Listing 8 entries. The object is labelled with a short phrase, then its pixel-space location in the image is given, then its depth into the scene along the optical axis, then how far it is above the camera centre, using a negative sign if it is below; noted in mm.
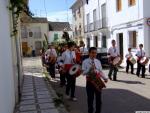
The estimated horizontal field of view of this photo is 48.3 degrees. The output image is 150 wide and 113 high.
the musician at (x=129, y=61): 9141 -792
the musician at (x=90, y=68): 3906 -499
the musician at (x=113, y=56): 7721 -397
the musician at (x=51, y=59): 8356 -516
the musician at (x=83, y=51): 11739 -218
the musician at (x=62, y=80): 7005 -1351
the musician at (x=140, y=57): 8280 -503
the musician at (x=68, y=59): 5546 -362
